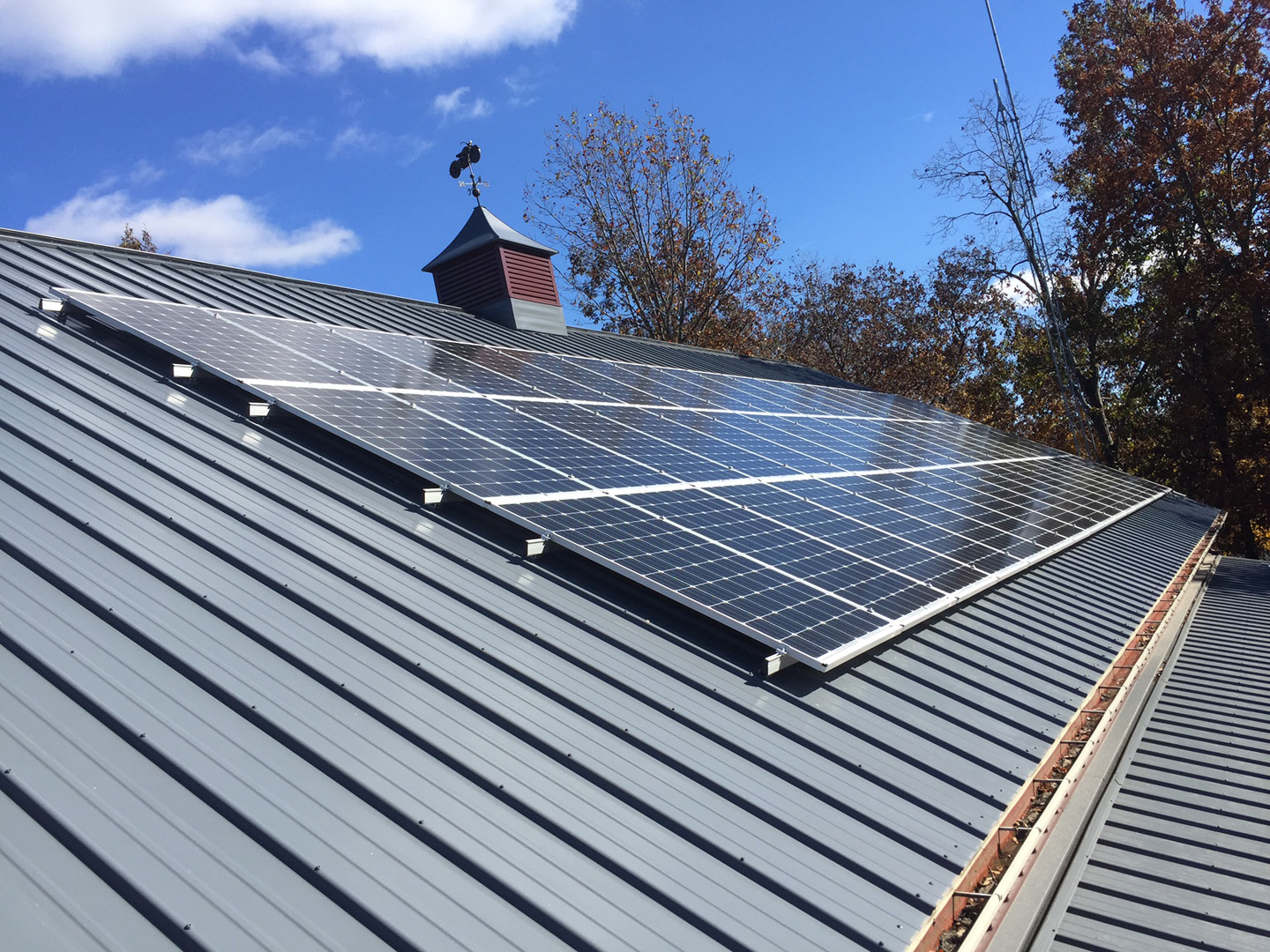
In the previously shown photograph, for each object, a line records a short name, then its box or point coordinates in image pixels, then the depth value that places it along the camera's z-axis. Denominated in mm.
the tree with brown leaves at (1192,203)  36969
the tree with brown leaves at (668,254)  48375
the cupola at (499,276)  22438
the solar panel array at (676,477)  7539
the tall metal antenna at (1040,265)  33438
